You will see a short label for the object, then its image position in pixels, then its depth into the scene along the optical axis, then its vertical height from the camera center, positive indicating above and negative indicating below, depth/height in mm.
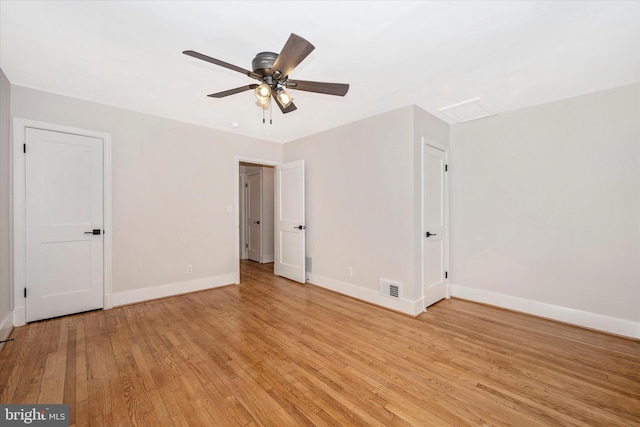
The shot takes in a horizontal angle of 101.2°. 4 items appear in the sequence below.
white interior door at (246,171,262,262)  6524 -80
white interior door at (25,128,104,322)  2918 -124
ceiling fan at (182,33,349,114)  1650 +983
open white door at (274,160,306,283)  4574 -157
